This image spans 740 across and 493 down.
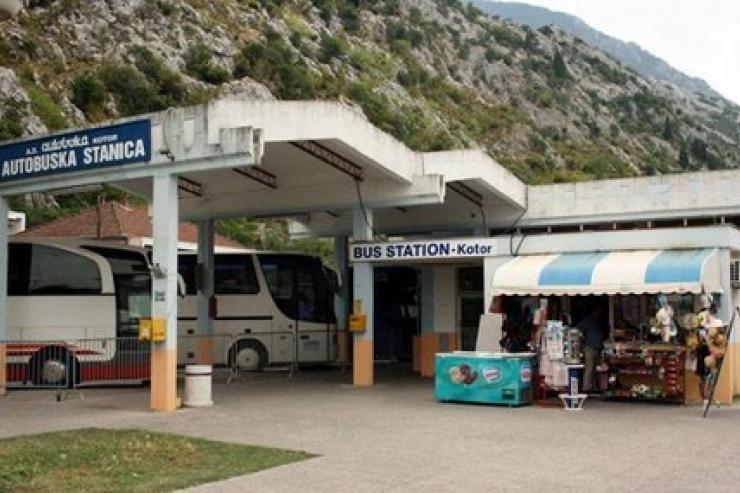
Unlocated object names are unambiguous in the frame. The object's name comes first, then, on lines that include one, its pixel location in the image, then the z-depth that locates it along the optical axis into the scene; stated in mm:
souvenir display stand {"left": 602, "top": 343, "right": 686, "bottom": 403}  16469
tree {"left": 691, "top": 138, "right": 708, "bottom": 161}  116550
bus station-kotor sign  18938
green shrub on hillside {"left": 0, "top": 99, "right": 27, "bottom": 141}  46969
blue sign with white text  16422
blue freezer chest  16344
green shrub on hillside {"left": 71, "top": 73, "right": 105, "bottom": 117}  59656
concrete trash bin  16516
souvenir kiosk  15844
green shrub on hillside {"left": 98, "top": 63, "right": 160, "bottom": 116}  62062
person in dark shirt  17141
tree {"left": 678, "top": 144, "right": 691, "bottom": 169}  110925
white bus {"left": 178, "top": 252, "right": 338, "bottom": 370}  25016
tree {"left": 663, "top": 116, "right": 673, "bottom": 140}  121350
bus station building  16062
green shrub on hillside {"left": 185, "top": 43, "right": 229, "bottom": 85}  71000
